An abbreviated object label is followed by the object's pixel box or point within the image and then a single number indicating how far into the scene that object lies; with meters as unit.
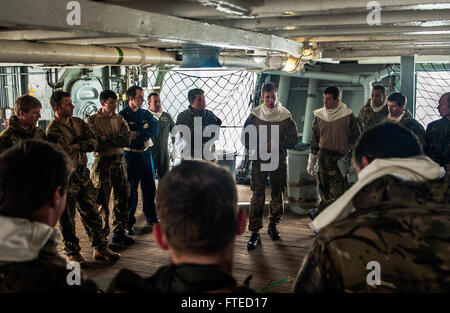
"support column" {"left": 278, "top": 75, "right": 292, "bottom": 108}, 10.00
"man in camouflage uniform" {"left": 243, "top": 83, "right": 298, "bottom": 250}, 5.17
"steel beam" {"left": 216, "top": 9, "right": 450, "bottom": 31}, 3.36
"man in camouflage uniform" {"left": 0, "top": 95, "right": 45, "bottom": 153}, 3.94
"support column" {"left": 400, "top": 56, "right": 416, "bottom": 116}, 6.56
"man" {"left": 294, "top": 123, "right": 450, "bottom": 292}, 1.51
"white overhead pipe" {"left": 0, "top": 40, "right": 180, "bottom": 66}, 3.89
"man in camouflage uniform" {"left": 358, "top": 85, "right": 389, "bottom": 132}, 5.94
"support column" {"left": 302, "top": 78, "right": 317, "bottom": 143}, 9.44
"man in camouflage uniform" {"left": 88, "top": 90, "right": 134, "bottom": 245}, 4.88
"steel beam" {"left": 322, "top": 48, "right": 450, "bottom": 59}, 6.43
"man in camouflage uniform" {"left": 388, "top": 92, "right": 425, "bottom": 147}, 5.22
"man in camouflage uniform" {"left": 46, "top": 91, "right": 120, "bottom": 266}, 4.26
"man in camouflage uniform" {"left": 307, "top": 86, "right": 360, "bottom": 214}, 5.32
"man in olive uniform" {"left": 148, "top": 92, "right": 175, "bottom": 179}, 6.20
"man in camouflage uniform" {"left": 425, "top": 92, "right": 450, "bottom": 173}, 4.79
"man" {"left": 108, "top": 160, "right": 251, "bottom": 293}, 1.17
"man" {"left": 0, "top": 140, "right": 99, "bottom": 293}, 1.46
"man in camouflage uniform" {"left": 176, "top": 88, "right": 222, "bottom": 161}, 5.51
